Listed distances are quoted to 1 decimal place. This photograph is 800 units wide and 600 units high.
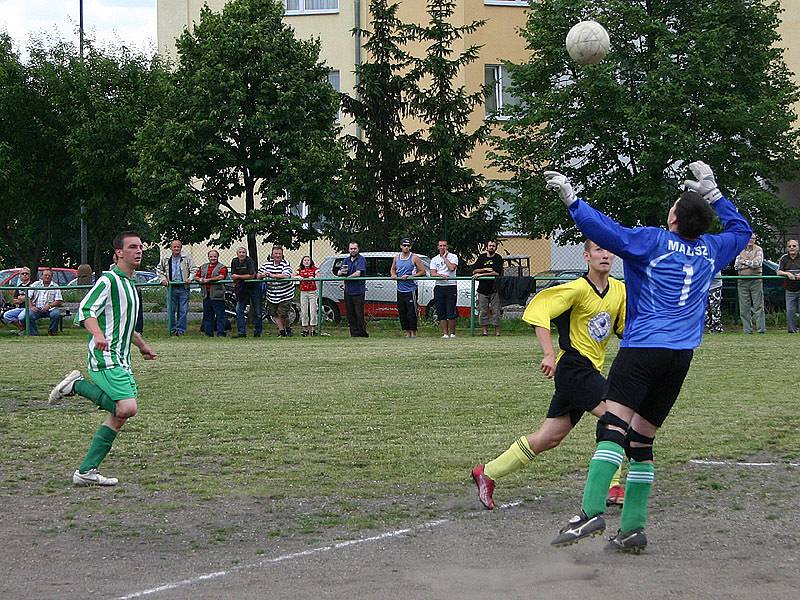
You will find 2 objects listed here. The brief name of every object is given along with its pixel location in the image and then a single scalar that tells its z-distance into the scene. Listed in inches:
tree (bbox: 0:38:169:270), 1382.9
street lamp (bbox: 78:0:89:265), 1551.4
